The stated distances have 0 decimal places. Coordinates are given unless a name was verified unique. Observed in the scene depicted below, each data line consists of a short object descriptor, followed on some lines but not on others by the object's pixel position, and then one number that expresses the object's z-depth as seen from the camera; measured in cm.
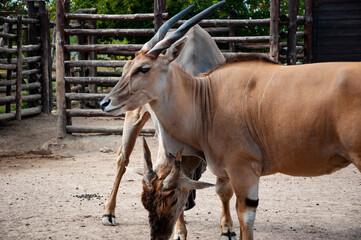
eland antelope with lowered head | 878
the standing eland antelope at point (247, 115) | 702
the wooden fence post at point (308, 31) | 2011
